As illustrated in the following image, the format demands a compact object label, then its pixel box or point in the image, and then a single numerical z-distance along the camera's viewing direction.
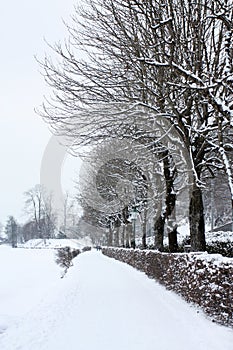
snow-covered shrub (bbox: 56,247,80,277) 27.15
